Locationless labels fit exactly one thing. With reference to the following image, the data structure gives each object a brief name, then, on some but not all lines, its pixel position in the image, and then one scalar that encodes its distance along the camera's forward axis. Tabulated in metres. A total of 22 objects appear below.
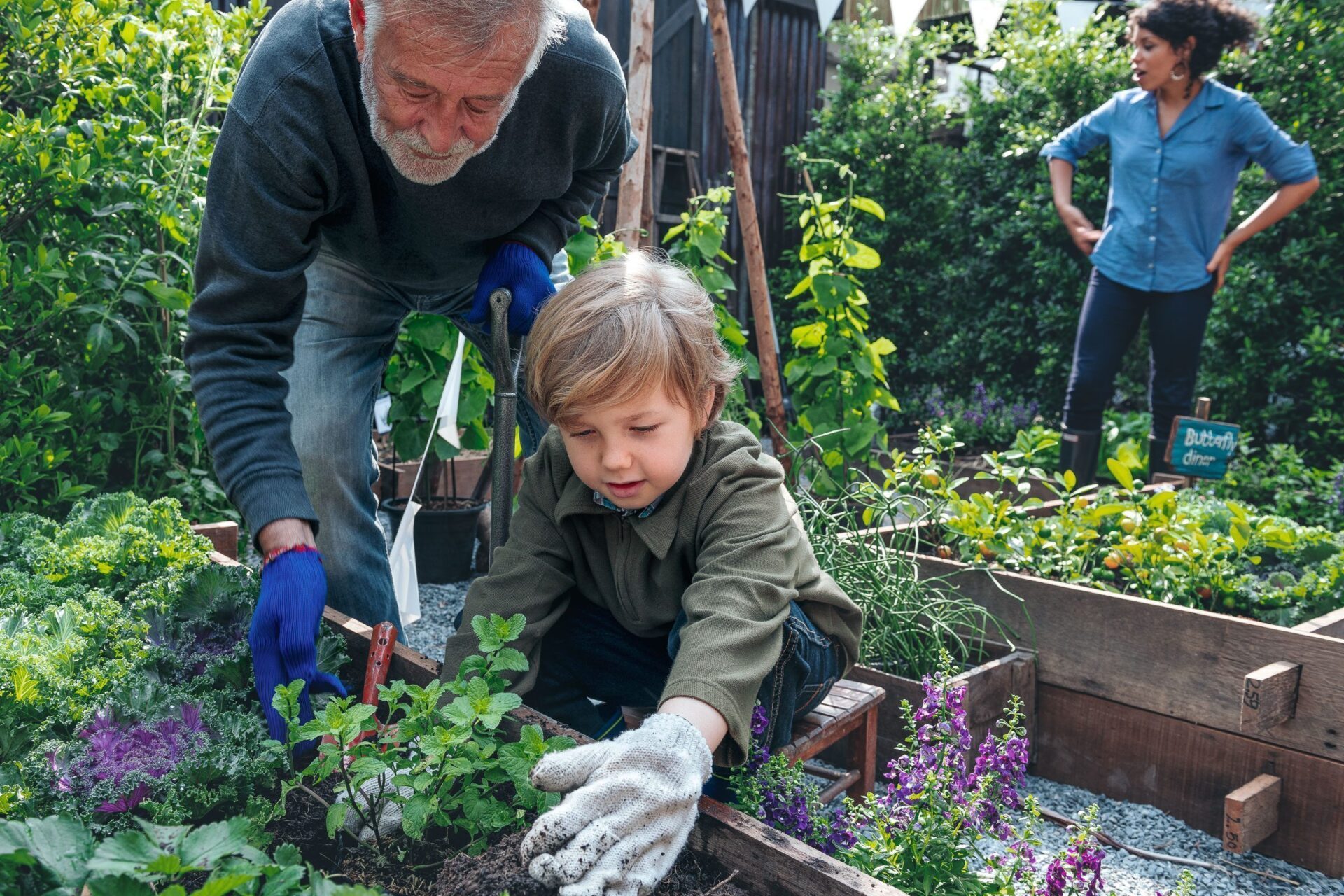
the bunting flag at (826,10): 4.96
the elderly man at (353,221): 1.42
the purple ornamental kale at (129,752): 1.16
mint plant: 1.10
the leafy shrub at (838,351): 3.28
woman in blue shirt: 3.74
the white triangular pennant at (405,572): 2.16
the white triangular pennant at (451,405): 2.17
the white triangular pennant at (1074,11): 7.62
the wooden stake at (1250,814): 1.77
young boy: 1.10
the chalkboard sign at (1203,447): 3.15
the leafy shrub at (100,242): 2.35
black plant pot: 3.45
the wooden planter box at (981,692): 2.09
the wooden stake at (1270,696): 1.78
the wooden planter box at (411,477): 3.87
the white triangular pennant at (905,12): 4.32
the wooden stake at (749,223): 3.22
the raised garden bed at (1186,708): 1.85
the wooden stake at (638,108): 3.04
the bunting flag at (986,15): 4.40
